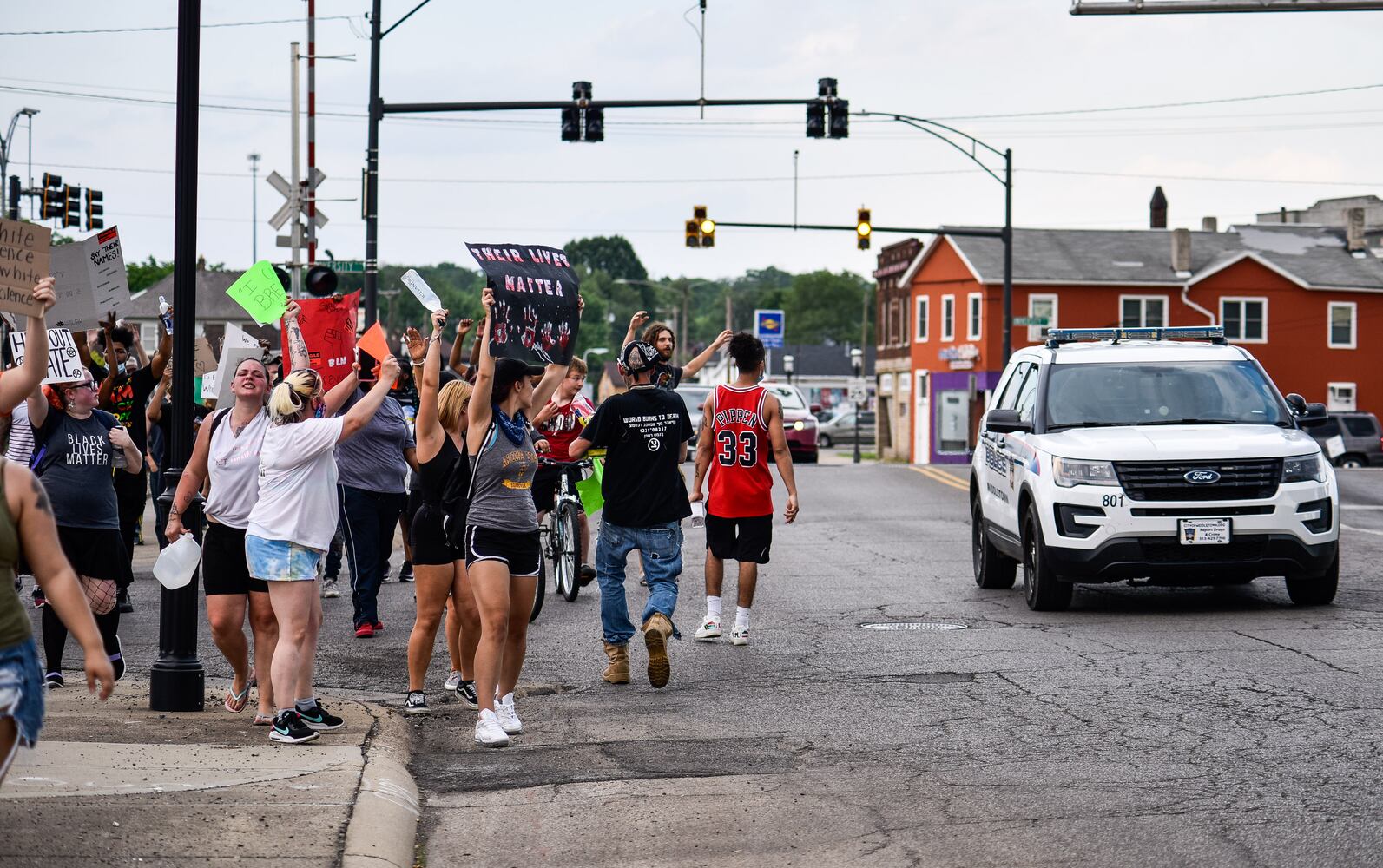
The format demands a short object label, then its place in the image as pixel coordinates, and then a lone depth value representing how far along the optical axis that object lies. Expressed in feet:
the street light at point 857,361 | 407.05
